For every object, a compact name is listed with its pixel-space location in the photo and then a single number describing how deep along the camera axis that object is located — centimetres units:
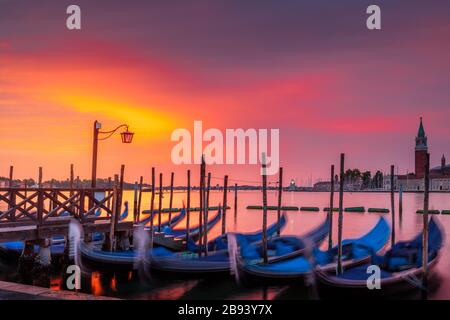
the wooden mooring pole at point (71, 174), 2098
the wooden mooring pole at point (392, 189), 2555
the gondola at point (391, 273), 1050
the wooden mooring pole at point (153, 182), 2204
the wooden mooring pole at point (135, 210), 2078
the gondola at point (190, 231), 1866
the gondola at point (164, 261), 1228
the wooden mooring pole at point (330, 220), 1680
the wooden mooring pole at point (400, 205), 3666
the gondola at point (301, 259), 1132
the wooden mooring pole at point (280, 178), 2179
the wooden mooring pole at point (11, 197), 1113
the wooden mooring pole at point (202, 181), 1560
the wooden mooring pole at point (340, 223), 1199
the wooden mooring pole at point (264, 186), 1302
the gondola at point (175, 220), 2191
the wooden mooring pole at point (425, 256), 1085
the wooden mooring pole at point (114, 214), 1263
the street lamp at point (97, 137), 1223
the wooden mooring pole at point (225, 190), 1906
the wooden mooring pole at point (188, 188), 1629
